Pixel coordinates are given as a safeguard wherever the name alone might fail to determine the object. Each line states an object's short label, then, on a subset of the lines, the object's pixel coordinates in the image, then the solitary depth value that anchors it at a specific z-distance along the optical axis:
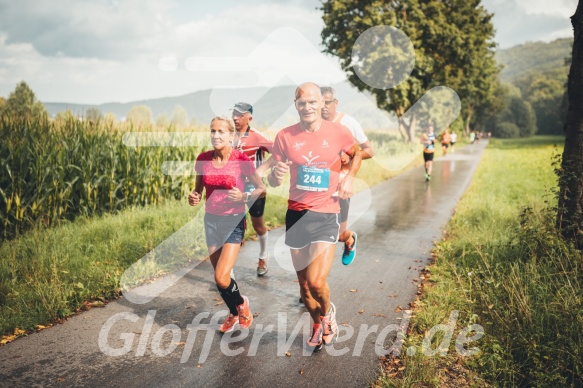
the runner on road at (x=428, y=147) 15.50
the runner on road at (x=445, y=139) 28.08
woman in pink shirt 4.02
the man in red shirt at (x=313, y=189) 3.67
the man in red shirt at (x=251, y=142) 5.69
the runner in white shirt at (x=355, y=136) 4.99
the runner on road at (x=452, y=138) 37.72
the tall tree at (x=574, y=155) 5.19
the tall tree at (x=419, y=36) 30.17
